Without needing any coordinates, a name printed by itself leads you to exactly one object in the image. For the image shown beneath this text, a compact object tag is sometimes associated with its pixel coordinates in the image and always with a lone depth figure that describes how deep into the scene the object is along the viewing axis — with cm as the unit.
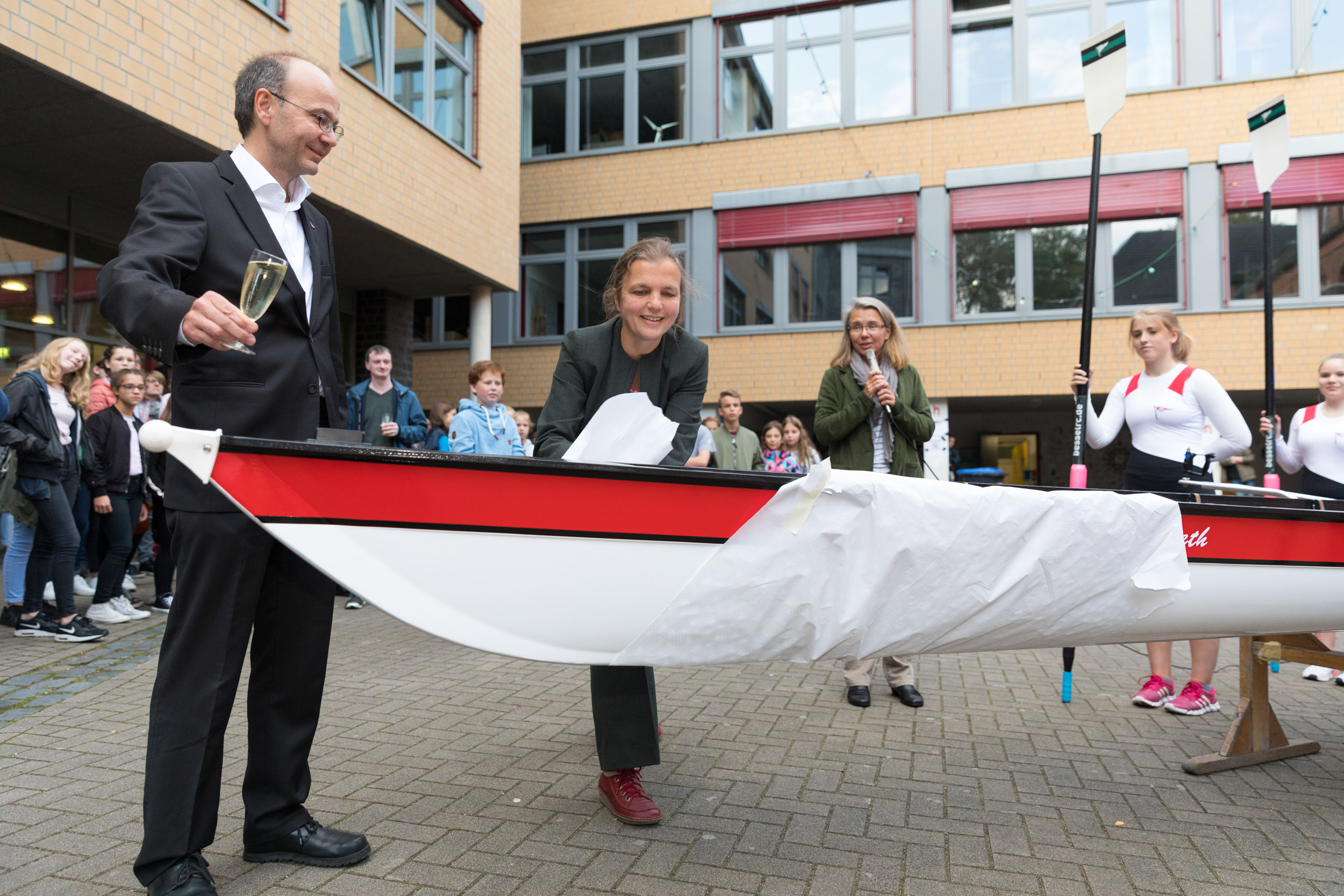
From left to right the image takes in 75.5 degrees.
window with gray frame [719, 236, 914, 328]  1502
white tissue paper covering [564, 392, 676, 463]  234
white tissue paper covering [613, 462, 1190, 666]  213
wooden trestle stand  331
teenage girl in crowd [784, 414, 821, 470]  978
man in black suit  206
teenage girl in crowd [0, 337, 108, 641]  520
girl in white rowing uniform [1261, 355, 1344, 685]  498
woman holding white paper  270
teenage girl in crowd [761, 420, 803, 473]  974
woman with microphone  425
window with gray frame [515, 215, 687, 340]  1675
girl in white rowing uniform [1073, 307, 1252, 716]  416
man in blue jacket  712
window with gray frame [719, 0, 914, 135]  1512
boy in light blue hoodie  630
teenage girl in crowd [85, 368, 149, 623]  577
